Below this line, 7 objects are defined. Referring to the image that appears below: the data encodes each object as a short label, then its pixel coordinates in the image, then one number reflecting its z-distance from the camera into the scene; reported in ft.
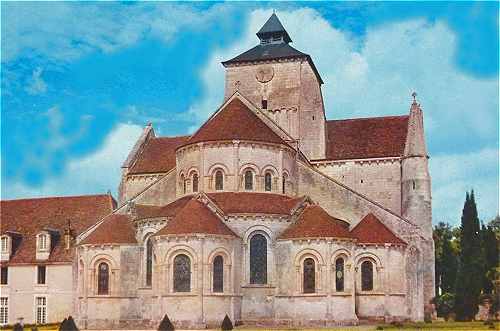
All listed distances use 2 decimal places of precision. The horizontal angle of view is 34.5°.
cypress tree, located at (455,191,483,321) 179.83
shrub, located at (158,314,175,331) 136.67
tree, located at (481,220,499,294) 193.36
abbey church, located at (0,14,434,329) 155.22
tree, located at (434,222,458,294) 239.71
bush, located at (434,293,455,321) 192.32
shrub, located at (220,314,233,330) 143.54
